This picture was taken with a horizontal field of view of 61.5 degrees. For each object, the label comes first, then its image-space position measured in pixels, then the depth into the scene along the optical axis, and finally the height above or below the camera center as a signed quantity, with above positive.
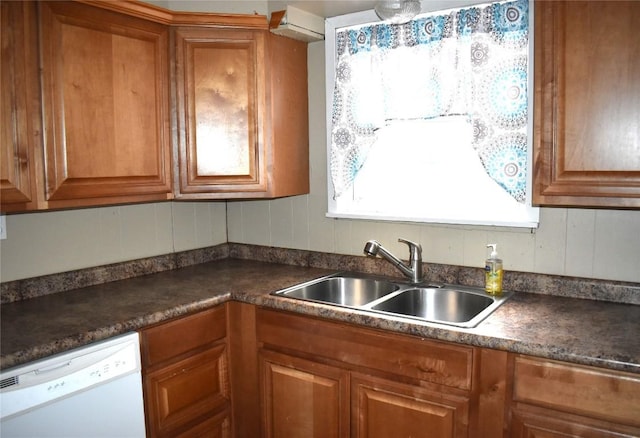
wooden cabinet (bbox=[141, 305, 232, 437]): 1.94 -0.77
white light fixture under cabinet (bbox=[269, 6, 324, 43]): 2.30 +0.67
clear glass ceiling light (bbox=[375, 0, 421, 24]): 1.93 +0.60
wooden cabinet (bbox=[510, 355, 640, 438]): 1.47 -0.65
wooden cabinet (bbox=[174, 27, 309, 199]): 2.31 +0.29
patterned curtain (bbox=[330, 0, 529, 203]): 2.08 +0.39
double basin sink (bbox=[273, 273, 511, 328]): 2.11 -0.50
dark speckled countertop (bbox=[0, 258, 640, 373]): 1.57 -0.49
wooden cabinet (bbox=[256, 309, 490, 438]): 1.74 -0.73
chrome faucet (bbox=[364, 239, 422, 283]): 2.28 -0.36
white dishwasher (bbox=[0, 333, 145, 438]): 1.53 -0.66
